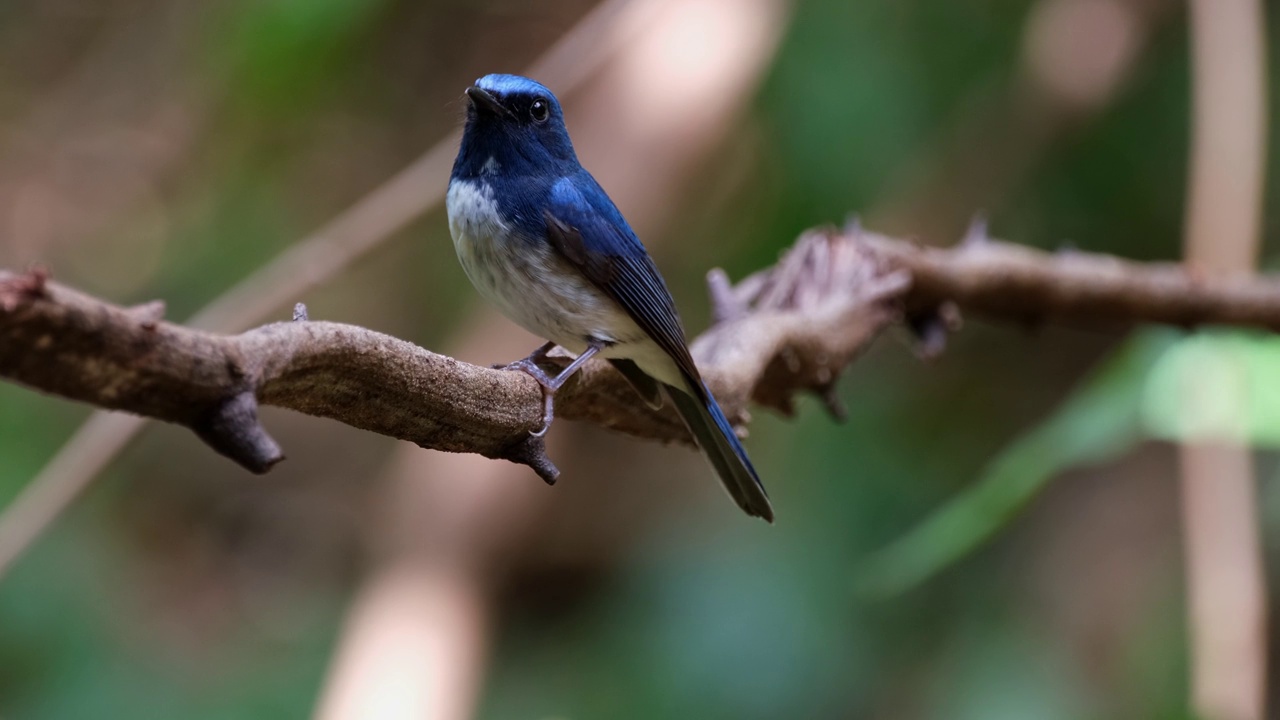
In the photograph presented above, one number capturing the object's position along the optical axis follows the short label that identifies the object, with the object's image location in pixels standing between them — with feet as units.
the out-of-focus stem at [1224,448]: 21.43
